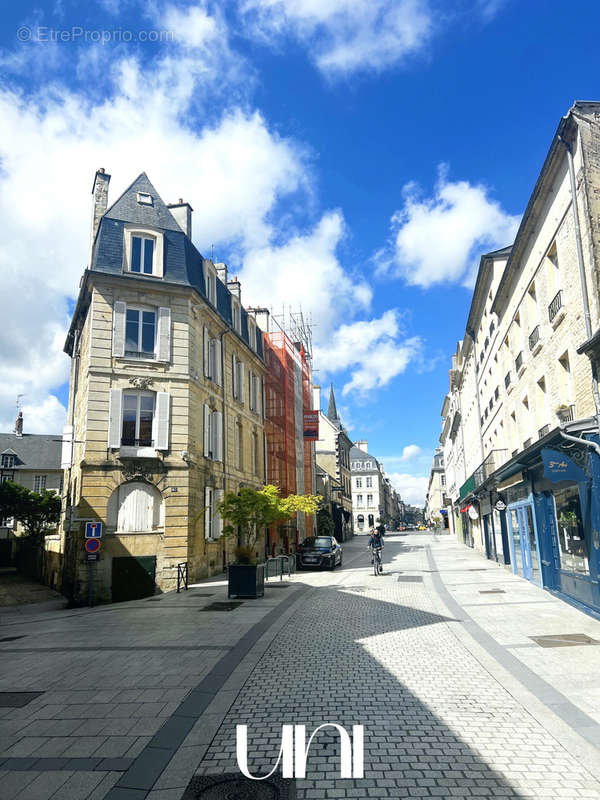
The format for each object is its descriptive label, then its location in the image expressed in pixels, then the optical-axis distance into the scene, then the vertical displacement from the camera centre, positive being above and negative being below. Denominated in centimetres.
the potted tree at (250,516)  1449 +27
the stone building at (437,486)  9035 +605
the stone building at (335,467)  5206 +553
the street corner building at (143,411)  1753 +397
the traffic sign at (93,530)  1556 -3
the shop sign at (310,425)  3941 +693
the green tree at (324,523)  4410 +1
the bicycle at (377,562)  1966 -140
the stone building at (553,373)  1052 +363
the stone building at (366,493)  8150 +428
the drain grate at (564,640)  857 -190
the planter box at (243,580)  1445 -140
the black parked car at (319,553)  2323 -122
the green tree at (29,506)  3462 +149
